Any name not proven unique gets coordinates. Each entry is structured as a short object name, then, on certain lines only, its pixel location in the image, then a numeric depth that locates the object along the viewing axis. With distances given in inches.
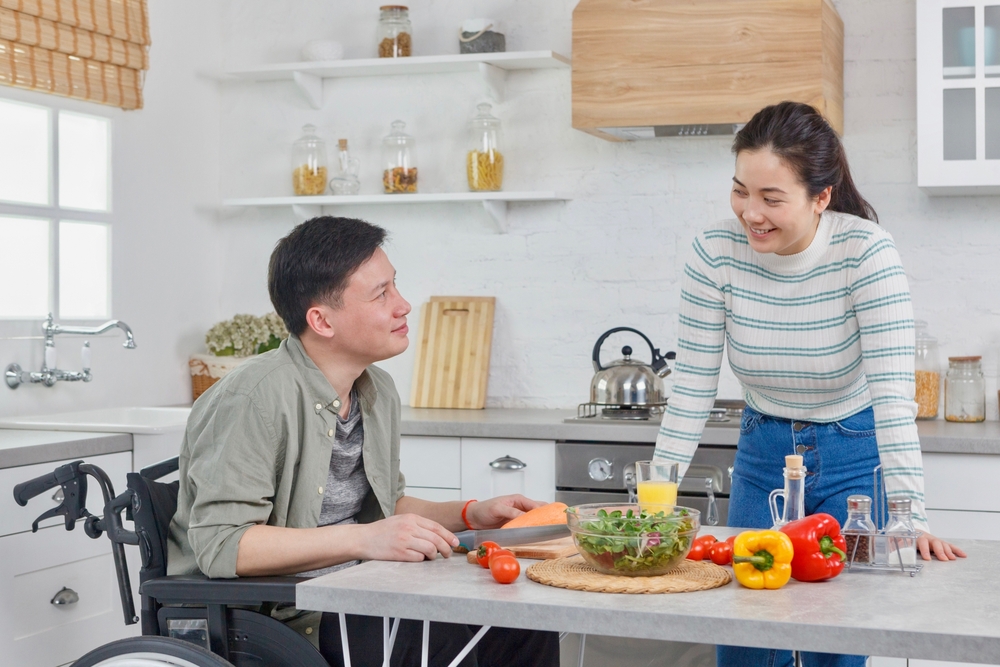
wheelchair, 65.2
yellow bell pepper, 60.5
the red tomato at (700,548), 68.4
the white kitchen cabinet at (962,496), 116.3
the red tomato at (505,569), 61.8
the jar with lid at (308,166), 160.1
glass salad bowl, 61.6
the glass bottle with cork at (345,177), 160.9
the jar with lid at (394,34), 157.0
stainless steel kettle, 134.1
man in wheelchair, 70.9
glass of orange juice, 68.8
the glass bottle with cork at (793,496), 67.1
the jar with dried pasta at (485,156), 152.1
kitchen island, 51.9
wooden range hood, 127.5
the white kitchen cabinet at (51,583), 107.2
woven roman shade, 132.0
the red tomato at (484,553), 66.9
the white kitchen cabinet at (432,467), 135.0
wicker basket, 159.3
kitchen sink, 121.4
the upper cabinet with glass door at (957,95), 124.5
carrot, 77.1
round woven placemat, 59.9
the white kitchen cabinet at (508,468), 131.3
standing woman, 80.0
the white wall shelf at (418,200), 150.8
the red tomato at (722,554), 67.1
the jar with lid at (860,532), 65.8
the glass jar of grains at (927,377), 135.3
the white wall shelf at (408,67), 150.5
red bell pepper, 62.1
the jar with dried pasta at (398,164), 157.1
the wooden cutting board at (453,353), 156.6
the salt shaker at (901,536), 64.9
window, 136.6
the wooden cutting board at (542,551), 69.8
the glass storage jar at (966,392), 133.0
